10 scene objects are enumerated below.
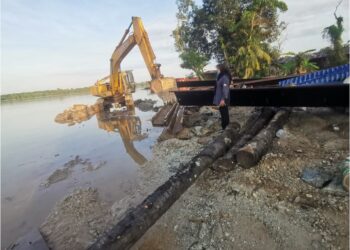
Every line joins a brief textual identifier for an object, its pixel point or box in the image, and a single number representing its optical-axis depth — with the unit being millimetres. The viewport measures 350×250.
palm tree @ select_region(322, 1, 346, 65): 14906
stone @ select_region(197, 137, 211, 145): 6092
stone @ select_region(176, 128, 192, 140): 6934
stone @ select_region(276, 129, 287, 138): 4822
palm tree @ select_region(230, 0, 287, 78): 16984
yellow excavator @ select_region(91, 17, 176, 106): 11031
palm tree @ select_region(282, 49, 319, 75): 14914
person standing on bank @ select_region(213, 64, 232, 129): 5613
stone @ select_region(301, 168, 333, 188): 3320
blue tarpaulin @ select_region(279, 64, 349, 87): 5492
